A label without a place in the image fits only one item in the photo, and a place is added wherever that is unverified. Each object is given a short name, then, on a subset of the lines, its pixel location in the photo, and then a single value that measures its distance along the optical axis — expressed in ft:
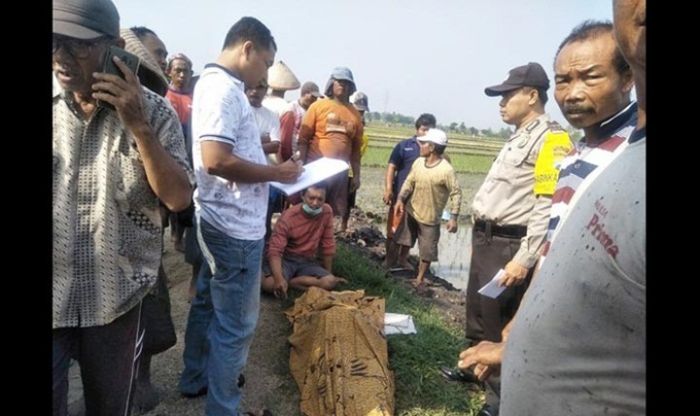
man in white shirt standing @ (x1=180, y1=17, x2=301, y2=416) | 7.99
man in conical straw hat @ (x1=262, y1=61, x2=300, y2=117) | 19.26
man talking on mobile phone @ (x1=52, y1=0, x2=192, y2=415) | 5.37
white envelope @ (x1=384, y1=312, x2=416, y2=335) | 13.46
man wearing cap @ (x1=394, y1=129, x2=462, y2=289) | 20.90
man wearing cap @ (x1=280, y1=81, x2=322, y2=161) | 18.86
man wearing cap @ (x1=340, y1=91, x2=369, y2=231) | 24.90
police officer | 10.18
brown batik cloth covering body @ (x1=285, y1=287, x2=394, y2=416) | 10.07
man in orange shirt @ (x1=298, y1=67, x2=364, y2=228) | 18.44
